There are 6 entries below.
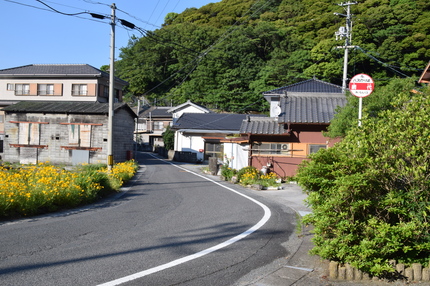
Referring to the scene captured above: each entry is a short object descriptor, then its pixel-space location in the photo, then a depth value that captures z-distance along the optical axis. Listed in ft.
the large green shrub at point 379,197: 16.21
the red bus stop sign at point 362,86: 31.99
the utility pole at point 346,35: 82.04
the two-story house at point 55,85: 110.11
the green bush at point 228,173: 67.31
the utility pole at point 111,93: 54.08
